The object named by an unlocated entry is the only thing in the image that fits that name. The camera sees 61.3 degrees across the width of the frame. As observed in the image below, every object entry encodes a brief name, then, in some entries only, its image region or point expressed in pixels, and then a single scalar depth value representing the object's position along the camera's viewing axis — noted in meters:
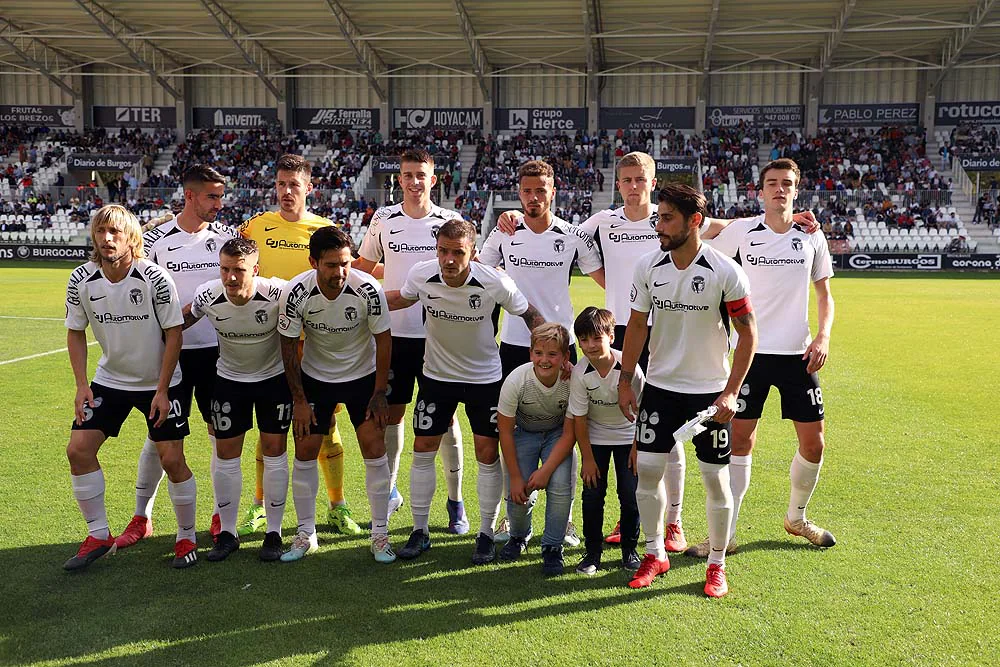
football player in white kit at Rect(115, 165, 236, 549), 5.38
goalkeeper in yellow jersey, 5.62
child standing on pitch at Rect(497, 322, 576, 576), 4.88
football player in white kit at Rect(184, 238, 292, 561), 5.01
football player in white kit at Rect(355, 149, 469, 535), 5.75
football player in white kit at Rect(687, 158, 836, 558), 5.29
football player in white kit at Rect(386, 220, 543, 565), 5.16
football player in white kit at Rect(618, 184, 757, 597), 4.44
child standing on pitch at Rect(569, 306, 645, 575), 4.81
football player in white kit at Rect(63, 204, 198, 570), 4.86
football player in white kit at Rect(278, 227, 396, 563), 4.99
